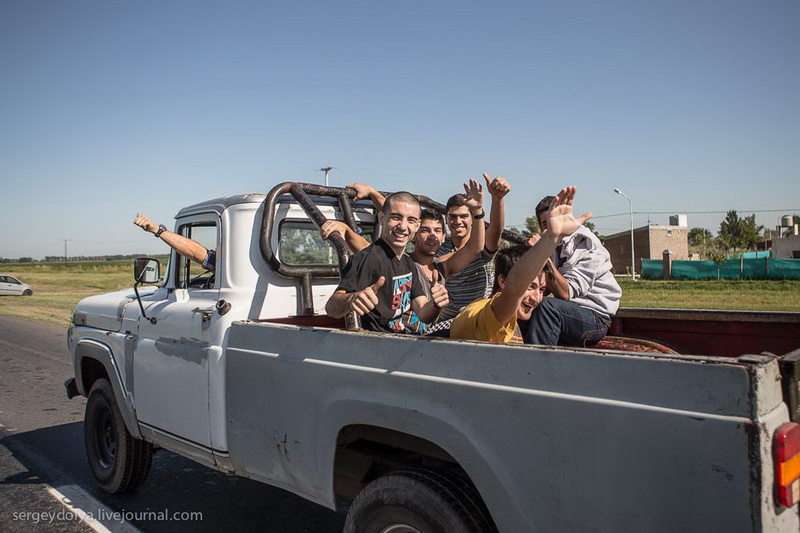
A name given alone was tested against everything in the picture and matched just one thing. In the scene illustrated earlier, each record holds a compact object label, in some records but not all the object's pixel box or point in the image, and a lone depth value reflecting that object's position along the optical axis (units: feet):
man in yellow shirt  8.00
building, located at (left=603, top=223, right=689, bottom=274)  193.57
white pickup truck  5.73
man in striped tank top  13.01
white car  110.63
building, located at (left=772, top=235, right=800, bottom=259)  158.61
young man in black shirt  10.58
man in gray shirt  10.17
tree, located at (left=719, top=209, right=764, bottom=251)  241.96
